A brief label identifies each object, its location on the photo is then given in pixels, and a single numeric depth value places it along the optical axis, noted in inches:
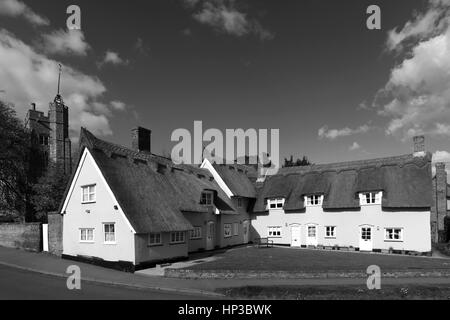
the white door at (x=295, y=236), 1392.7
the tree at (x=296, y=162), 2768.0
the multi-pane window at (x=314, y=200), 1358.4
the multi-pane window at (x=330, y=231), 1316.4
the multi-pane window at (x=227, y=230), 1332.4
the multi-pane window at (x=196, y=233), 1146.0
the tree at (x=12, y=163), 1524.4
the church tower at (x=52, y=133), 2497.5
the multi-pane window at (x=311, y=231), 1363.1
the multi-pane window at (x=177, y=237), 974.4
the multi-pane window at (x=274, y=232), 1449.3
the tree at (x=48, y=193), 1365.7
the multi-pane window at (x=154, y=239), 898.0
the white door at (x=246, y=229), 1482.8
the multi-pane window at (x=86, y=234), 955.5
